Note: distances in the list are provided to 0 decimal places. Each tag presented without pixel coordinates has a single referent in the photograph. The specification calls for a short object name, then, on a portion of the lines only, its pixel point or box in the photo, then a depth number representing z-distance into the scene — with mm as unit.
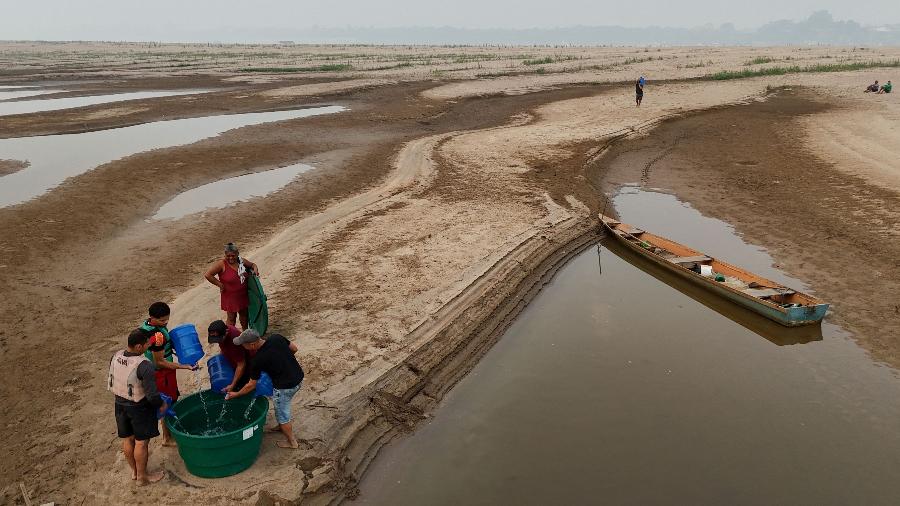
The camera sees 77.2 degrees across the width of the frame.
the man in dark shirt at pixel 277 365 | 6535
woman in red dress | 8859
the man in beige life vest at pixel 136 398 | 6020
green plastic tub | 6375
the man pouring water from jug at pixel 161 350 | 6672
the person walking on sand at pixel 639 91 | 33375
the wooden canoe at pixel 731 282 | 10883
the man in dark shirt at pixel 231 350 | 6762
